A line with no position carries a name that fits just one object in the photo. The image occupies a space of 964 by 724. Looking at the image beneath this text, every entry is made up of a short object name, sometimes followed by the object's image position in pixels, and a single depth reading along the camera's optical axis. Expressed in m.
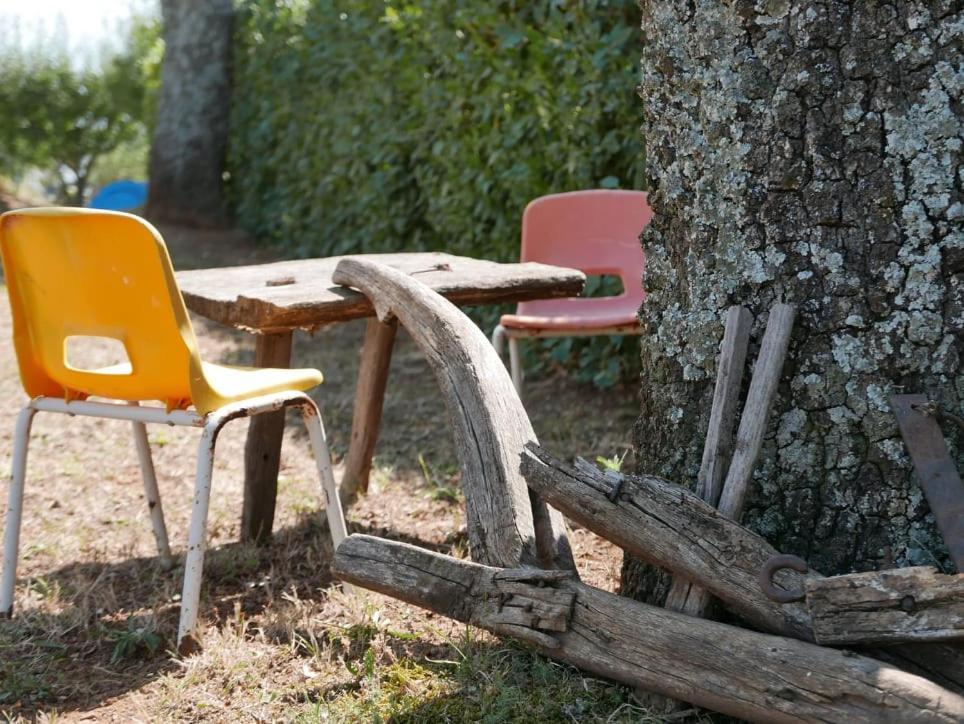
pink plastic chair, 4.21
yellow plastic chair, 2.51
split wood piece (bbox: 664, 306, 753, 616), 2.25
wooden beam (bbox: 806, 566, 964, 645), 1.90
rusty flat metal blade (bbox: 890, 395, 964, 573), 2.09
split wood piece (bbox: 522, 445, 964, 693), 2.00
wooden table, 2.86
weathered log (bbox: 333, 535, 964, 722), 1.86
